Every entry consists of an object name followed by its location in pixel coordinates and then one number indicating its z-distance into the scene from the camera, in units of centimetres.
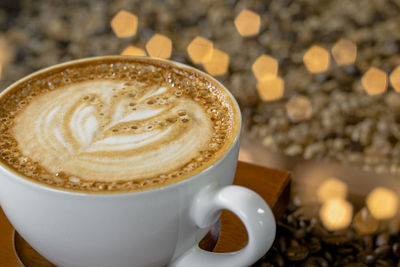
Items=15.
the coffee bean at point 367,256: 42
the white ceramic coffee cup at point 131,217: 31
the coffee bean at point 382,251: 43
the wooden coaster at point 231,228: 37
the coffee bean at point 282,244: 43
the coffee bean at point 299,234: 44
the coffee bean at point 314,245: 43
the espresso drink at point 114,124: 33
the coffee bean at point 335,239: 43
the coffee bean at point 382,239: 43
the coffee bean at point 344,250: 43
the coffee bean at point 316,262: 42
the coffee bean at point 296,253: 42
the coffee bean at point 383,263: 42
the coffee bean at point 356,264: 42
